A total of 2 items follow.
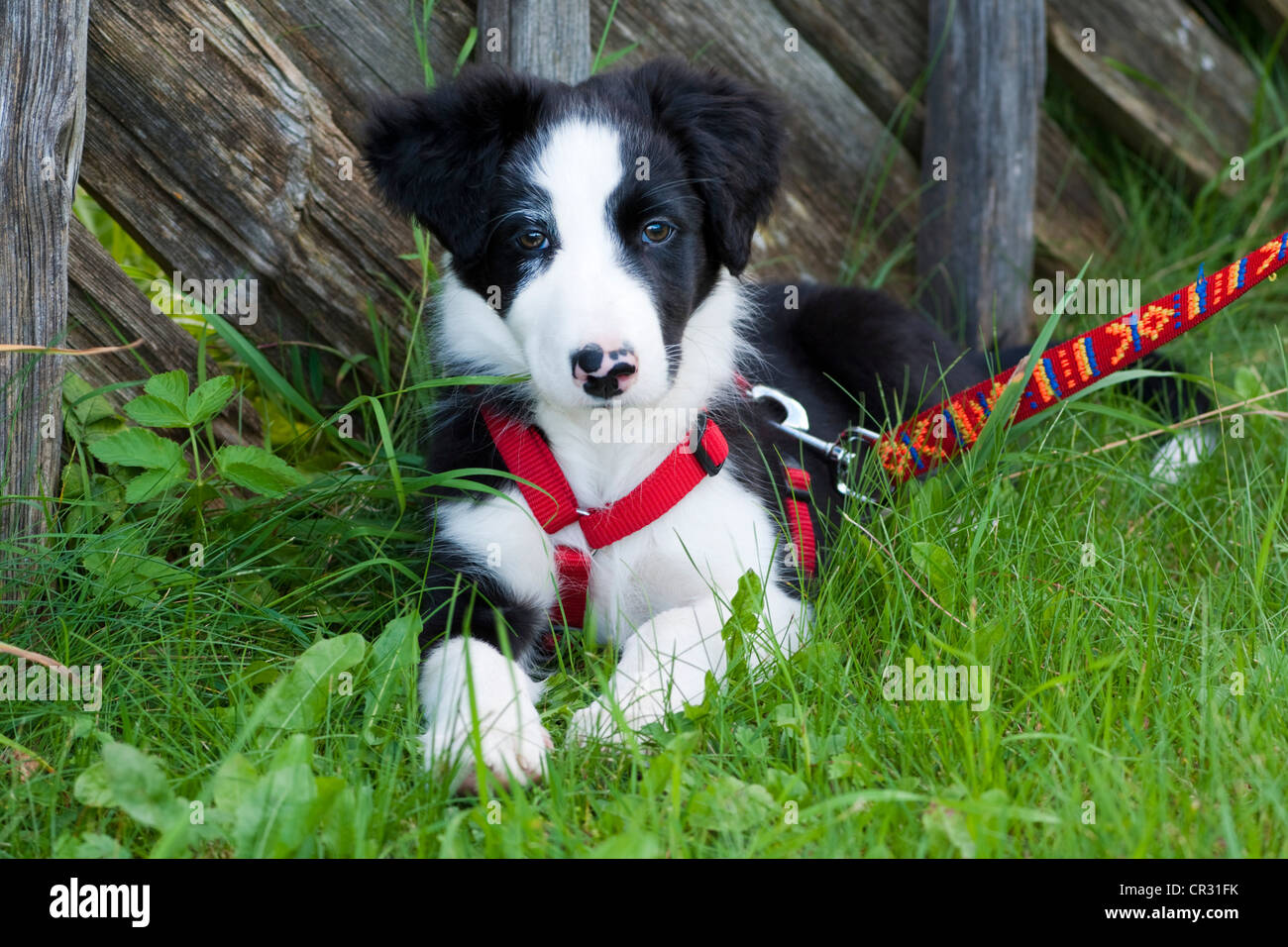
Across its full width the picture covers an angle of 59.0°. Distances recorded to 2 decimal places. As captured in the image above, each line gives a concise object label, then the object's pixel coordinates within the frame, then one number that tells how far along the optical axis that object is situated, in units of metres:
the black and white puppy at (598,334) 2.02
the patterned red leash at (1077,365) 2.29
